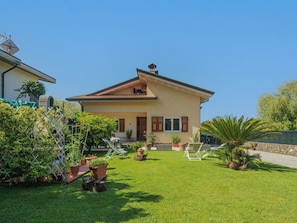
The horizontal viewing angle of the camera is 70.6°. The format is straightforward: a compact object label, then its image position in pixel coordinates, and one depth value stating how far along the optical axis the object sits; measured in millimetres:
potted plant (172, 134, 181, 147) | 18480
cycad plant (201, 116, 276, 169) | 10164
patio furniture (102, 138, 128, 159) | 11723
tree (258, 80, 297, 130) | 28156
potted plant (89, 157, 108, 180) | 7078
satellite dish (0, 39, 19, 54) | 13719
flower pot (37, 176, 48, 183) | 6943
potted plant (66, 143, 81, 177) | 7996
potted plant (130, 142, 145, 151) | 15017
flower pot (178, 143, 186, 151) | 17648
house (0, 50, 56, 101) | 11200
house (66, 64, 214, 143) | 19469
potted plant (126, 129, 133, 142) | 21891
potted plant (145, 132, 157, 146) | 18922
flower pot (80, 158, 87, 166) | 10453
